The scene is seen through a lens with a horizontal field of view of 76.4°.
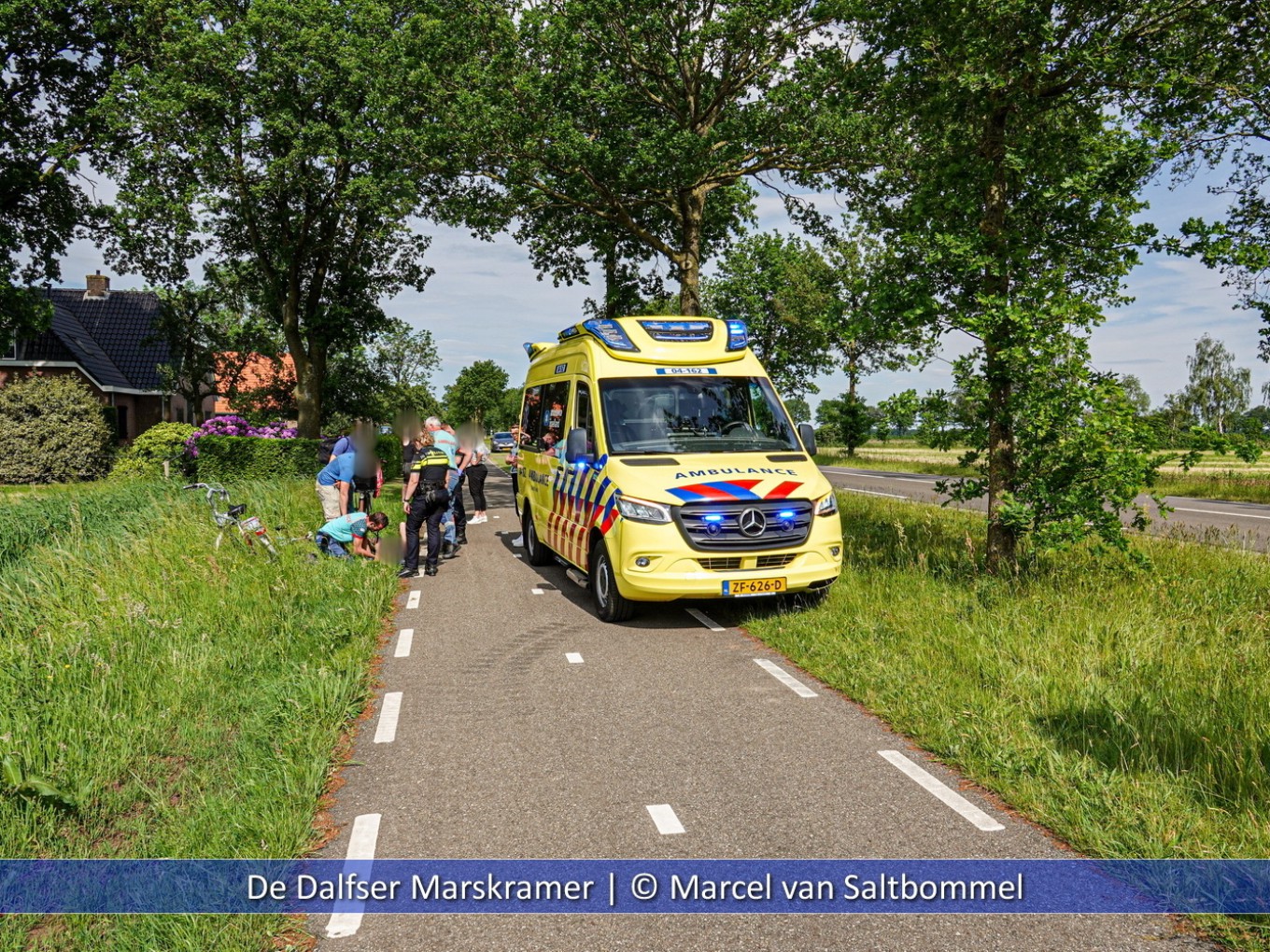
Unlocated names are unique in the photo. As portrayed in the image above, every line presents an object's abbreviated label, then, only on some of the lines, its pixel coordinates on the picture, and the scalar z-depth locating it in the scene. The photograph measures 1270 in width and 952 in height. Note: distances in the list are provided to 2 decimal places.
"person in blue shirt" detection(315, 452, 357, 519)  10.30
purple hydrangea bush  23.16
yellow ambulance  6.93
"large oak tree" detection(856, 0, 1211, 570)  7.26
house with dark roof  33.28
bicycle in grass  9.58
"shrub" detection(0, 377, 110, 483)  25.16
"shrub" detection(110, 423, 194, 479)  22.91
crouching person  10.02
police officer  9.85
